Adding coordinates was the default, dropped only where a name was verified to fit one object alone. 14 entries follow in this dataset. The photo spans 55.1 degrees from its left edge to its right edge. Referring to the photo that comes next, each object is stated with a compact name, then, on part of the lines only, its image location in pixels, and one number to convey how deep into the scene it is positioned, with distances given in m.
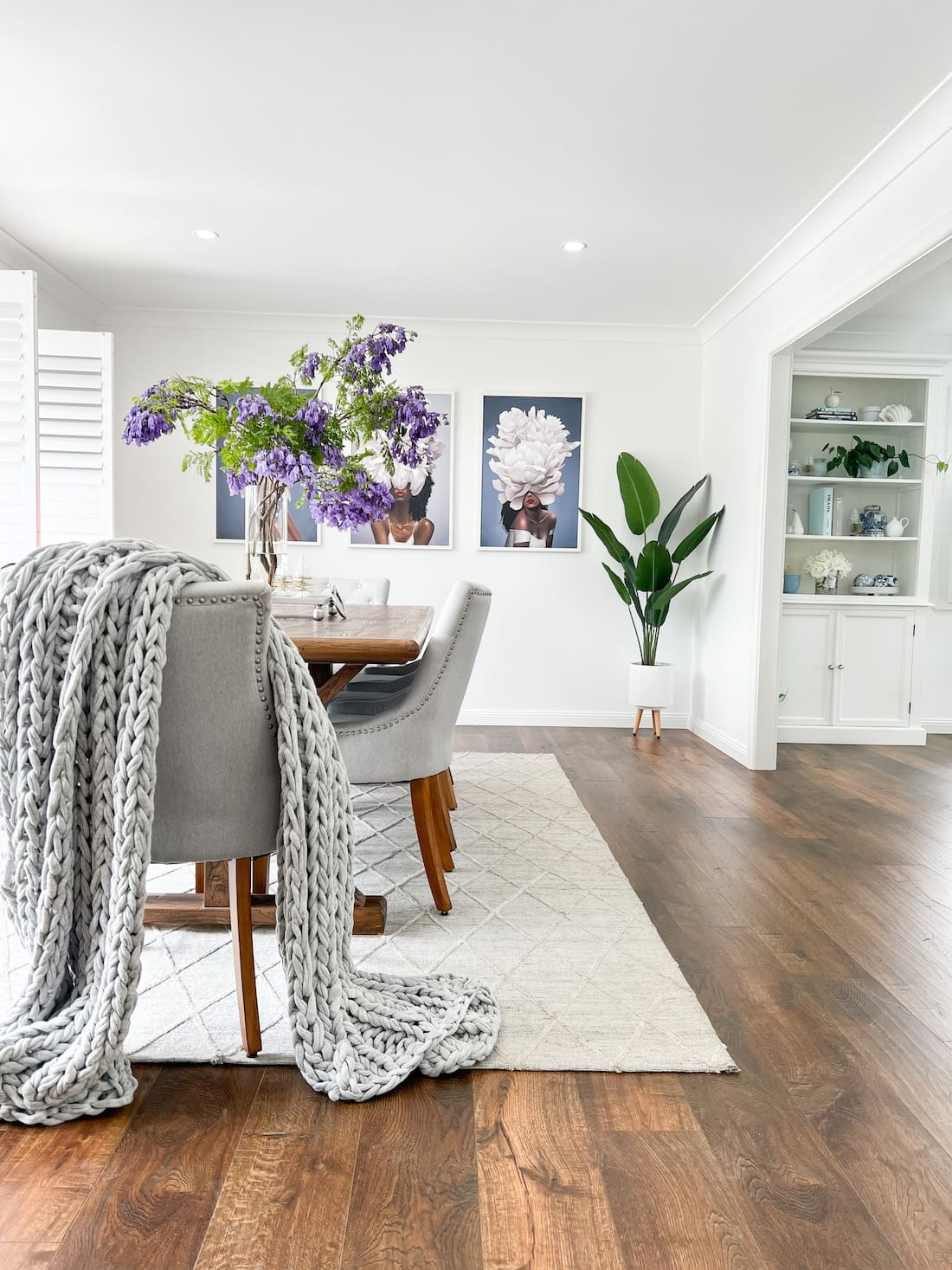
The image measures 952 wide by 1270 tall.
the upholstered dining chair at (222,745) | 1.51
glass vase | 2.58
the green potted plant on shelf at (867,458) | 5.09
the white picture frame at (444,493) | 5.37
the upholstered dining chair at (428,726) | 2.39
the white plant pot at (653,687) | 5.12
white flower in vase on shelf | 5.09
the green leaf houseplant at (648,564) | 5.08
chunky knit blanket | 1.47
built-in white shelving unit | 5.02
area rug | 1.76
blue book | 5.08
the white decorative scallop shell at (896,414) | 5.04
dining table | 2.03
